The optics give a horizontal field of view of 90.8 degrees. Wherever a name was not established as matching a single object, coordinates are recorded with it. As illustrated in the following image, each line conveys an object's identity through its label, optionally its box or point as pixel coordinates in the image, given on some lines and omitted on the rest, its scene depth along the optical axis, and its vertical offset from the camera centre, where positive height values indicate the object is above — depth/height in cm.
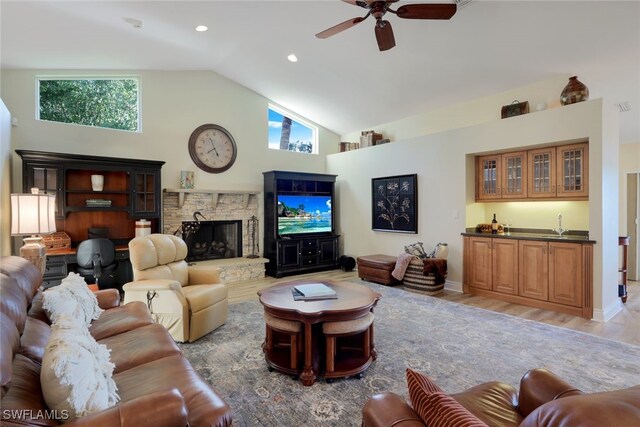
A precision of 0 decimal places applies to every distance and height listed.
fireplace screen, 573 -57
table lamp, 271 -9
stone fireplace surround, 547 -4
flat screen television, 627 -11
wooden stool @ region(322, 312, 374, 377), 237 -93
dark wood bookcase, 416 +30
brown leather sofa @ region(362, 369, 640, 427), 64 -69
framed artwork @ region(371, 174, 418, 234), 556 +9
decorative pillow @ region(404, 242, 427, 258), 520 -70
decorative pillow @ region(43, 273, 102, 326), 195 -60
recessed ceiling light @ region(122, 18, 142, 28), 362 +218
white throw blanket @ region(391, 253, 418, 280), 508 -93
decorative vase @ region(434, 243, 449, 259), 500 -68
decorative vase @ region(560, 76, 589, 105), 382 +142
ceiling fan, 263 +169
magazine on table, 269 -74
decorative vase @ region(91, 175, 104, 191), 459 +40
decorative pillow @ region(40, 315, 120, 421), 111 -63
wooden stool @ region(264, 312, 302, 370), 241 -94
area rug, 208 -129
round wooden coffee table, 235 -81
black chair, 392 -61
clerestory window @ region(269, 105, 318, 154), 676 +169
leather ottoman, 530 -104
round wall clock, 568 +113
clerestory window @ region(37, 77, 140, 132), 455 +165
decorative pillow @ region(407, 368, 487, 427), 89 -61
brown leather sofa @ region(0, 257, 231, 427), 105 -71
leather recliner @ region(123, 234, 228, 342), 300 -82
